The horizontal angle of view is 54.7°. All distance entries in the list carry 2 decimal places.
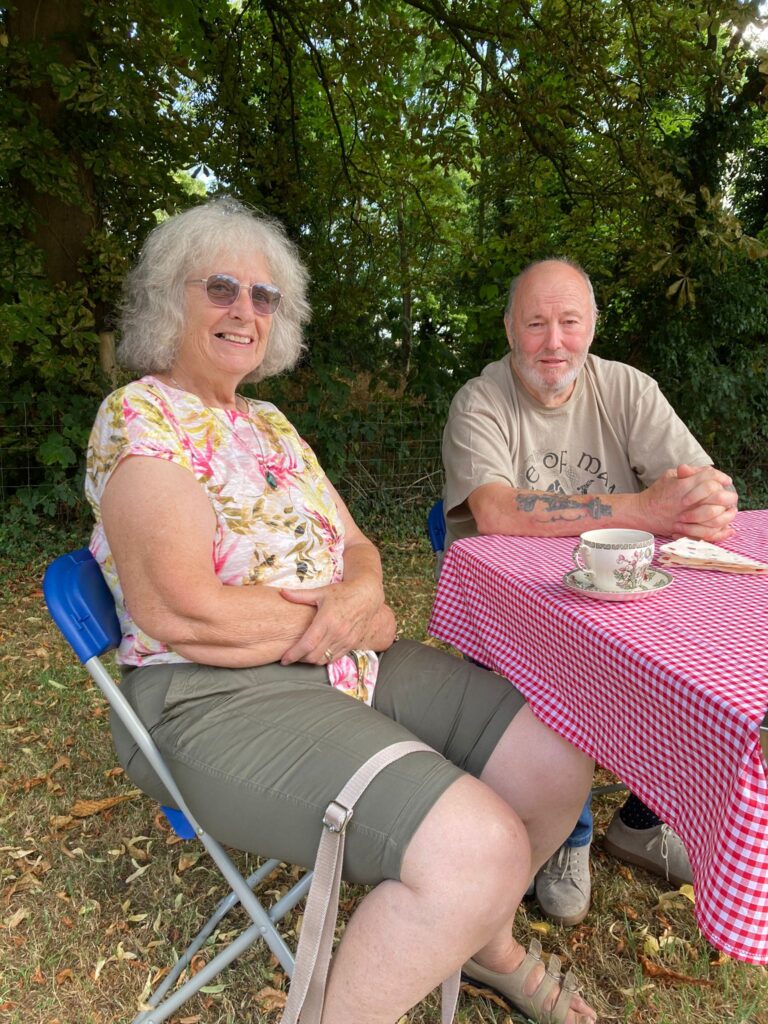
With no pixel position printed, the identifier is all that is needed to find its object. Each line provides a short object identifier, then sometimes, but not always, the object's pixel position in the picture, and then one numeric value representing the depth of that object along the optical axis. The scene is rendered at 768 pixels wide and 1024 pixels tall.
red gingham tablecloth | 0.98
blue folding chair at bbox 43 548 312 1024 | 1.48
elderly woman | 1.27
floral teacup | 1.44
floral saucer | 1.44
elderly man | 2.24
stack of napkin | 1.62
